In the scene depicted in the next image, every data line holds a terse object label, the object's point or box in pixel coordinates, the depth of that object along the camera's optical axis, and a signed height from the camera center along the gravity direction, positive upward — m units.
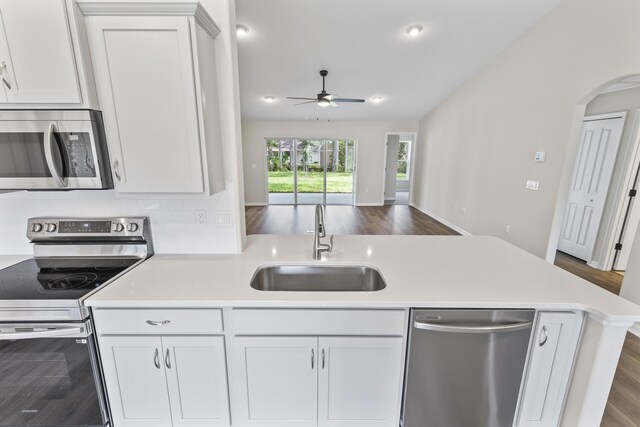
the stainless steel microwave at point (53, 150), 1.27 +0.03
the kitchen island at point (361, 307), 1.20 -0.64
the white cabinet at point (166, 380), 1.28 -1.07
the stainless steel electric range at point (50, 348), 1.19 -0.86
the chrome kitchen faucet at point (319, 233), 1.60 -0.44
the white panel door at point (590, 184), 3.51 -0.29
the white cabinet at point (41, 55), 1.20 +0.45
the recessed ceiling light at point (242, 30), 3.41 +1.63
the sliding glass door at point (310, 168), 7.79 -0.25
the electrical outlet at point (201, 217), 1.71 -0.37
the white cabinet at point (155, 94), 1.23 +0.31
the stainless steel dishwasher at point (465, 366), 1.24 -0.97
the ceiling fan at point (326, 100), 4.28 +0.95
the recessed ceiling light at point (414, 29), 3.45 +1.67
